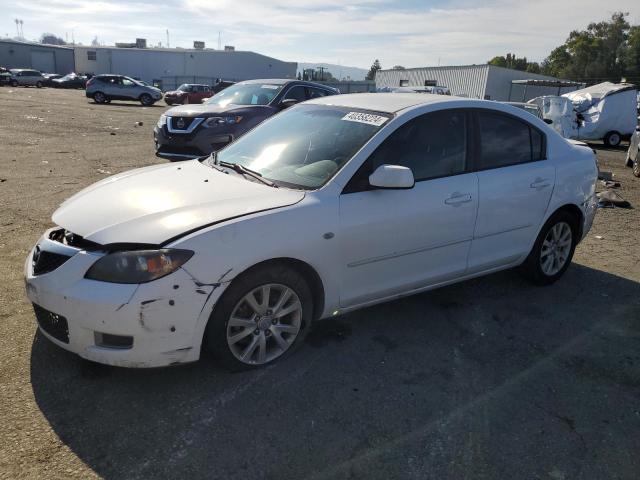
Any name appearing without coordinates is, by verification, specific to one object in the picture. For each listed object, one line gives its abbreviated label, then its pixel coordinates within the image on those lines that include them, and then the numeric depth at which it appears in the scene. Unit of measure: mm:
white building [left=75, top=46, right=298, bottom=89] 72125
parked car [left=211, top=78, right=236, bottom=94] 18766
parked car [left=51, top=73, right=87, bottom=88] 49156
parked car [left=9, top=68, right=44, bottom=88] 44938
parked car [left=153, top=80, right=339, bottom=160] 8852
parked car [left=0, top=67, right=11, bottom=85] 43769
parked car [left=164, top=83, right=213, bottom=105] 32188
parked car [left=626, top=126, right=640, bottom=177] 11805
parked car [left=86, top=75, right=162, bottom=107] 30766
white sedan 2811
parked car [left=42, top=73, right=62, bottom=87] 49141
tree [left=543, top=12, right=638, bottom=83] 71750
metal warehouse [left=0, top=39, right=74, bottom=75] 66125
